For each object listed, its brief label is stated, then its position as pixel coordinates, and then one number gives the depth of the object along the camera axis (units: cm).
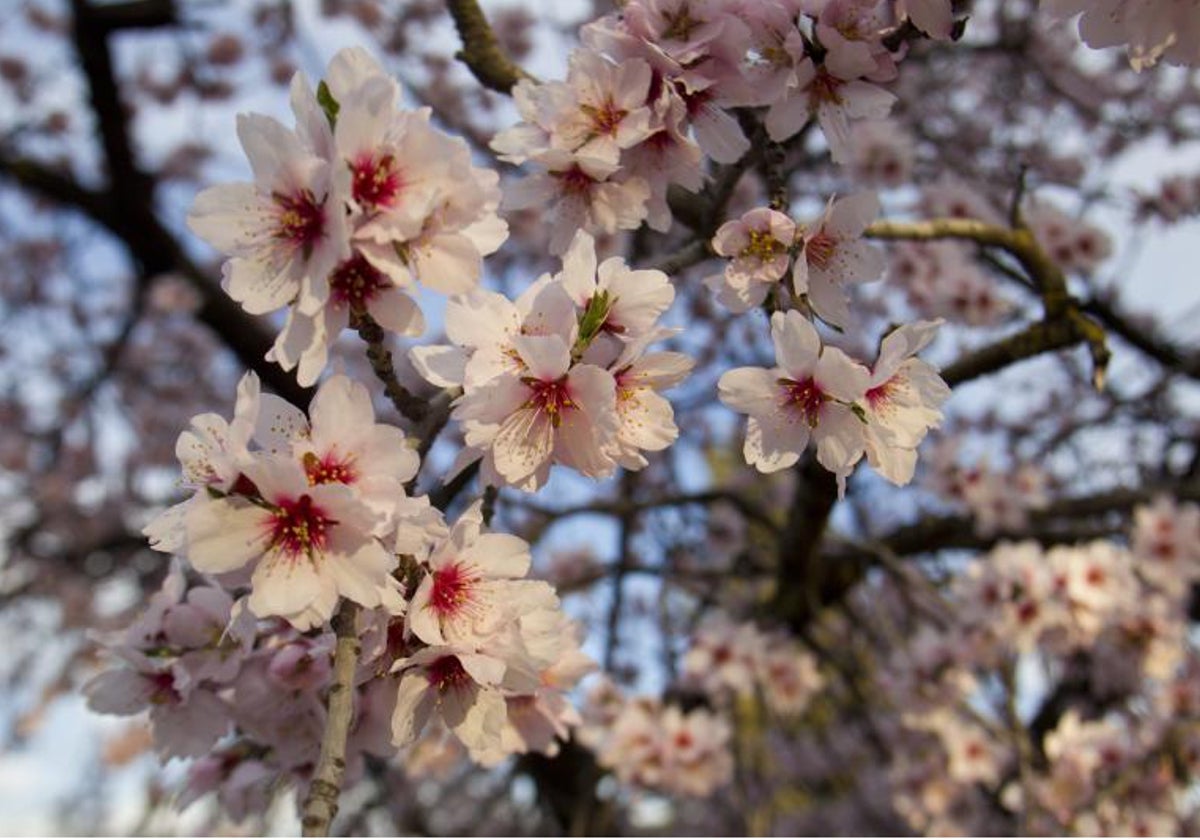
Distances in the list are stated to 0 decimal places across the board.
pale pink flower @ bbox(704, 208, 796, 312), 26
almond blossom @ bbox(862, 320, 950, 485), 25
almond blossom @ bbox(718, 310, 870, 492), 24
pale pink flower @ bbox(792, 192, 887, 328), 26
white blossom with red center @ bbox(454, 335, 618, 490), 22
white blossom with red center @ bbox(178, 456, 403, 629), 20
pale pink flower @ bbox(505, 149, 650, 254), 27
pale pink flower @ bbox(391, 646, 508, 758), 23
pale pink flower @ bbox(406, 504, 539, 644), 22
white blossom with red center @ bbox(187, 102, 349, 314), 21
